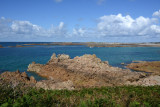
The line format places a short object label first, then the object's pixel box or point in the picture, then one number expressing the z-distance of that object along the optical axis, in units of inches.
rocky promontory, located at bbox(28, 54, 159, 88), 883.4
